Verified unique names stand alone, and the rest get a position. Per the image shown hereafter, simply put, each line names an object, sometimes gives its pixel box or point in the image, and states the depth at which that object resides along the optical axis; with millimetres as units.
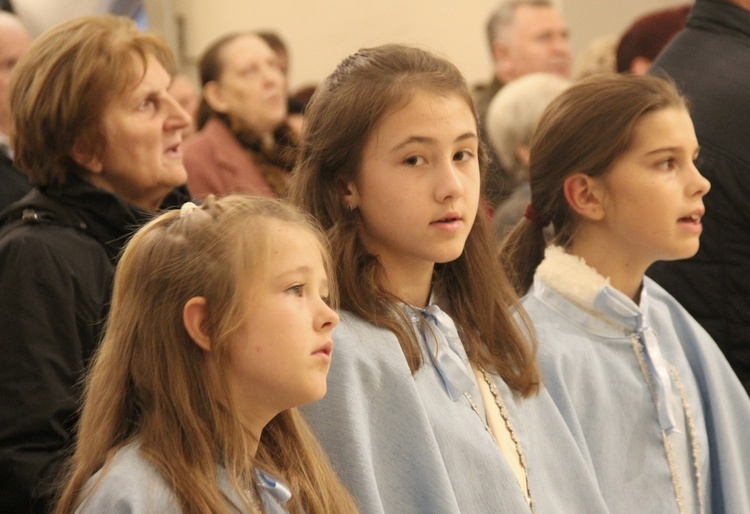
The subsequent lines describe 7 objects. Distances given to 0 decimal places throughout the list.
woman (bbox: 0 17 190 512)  4155
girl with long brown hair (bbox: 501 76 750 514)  4785
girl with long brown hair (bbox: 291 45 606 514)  3898
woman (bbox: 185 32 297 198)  8280
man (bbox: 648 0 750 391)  5314
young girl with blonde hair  3385
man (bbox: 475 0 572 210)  10048
